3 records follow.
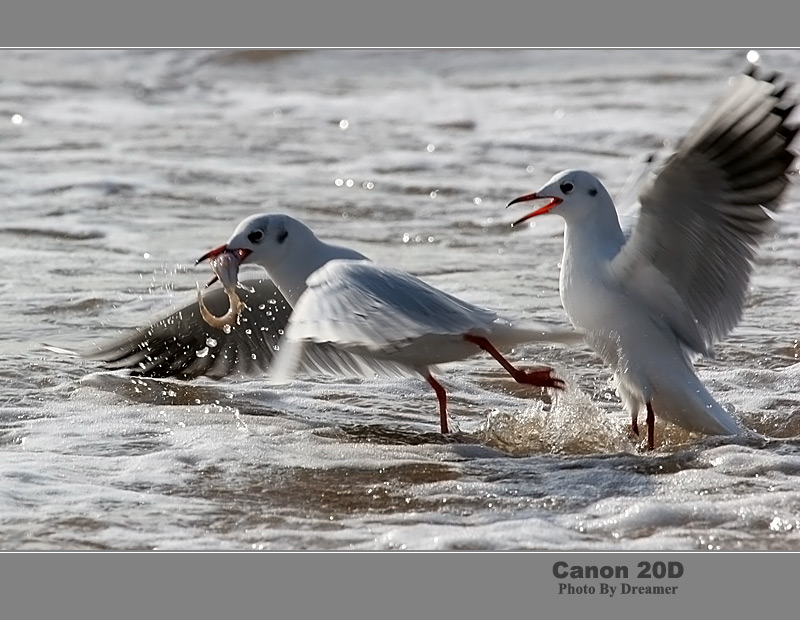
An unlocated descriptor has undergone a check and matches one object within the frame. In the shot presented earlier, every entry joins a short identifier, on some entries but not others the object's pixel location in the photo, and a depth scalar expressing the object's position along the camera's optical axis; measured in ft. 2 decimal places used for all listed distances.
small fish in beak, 35.04
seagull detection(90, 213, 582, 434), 29.53
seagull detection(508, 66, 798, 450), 31.55
